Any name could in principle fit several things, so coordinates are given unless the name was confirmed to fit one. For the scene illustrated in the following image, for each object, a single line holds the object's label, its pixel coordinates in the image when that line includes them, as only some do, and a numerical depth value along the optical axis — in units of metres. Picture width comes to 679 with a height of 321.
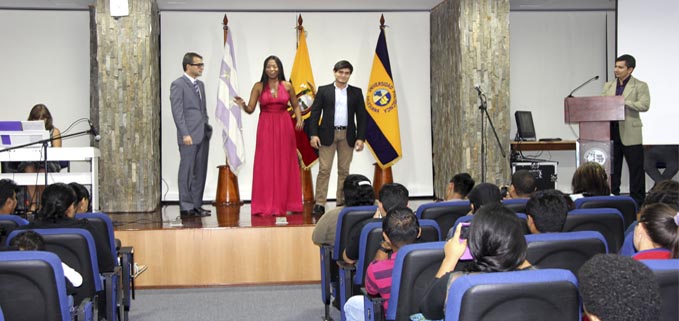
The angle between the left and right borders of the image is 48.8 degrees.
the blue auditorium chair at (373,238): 3.50
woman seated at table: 7.32
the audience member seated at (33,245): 3.21
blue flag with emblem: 8.91
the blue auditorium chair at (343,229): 4.19
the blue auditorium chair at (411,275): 2.76
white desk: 6.91
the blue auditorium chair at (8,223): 3.64
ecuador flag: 8.59
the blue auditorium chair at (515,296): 1.98
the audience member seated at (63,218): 3.91
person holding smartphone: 2.22
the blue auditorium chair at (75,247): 3.49
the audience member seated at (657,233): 2.63
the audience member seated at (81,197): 4.53
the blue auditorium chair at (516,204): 4.32
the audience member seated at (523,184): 4.88
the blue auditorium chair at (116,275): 3.83
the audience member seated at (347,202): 4.58
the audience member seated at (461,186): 4.83
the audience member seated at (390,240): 3.07
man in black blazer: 7.24
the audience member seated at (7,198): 4.55
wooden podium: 6.17
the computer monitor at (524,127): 9.43
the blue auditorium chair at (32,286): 2.65
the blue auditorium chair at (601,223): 3.67
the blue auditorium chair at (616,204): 4.29
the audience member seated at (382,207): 3.81
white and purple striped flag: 8.23
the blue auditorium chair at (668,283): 2.19
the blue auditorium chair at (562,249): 2.71
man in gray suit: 7.14
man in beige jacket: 6.53
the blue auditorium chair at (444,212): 4.16
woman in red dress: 7.25
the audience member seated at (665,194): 3.51
